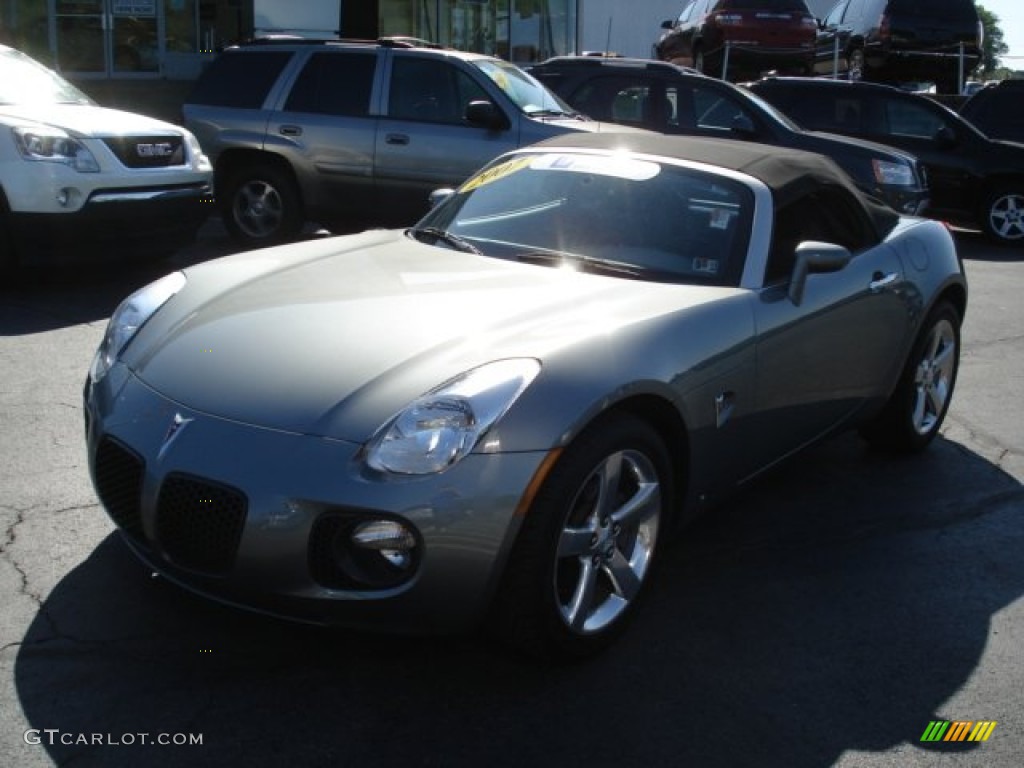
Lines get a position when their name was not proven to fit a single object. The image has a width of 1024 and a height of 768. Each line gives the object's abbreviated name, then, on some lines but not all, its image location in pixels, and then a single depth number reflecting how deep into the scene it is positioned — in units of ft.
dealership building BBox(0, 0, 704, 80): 67.97
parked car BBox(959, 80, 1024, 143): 52.65
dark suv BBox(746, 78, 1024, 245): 44.78
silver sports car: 10.94
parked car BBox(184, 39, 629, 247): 34.37
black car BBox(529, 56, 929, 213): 38.88
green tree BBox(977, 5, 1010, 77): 386.79
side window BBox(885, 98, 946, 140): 45.80
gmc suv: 27.17
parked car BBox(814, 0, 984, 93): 66.85
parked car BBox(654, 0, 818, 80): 66.59
